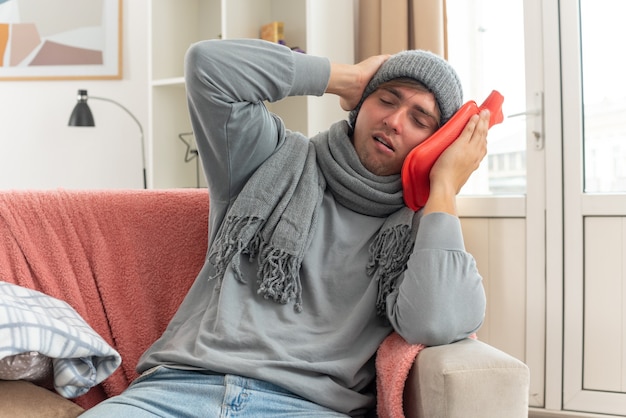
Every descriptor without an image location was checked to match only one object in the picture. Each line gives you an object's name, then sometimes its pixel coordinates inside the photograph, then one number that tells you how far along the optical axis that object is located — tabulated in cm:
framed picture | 335
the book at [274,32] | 269
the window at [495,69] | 240
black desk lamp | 311
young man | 131
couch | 154
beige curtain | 243
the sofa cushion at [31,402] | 126
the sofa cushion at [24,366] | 129
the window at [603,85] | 226
